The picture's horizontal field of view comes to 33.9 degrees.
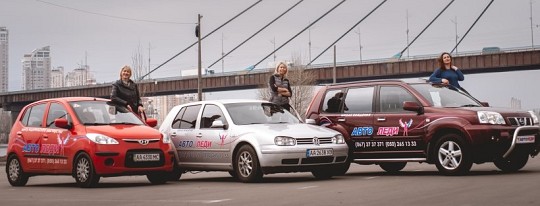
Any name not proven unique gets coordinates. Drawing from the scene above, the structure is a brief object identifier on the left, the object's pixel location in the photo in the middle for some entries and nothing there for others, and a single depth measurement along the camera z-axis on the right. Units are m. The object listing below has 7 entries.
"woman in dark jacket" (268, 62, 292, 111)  17.50
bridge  85.25
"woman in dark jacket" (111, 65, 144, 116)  16.61
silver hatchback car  13.77
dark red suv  14.16
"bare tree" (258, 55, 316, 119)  82.44
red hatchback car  13.81
